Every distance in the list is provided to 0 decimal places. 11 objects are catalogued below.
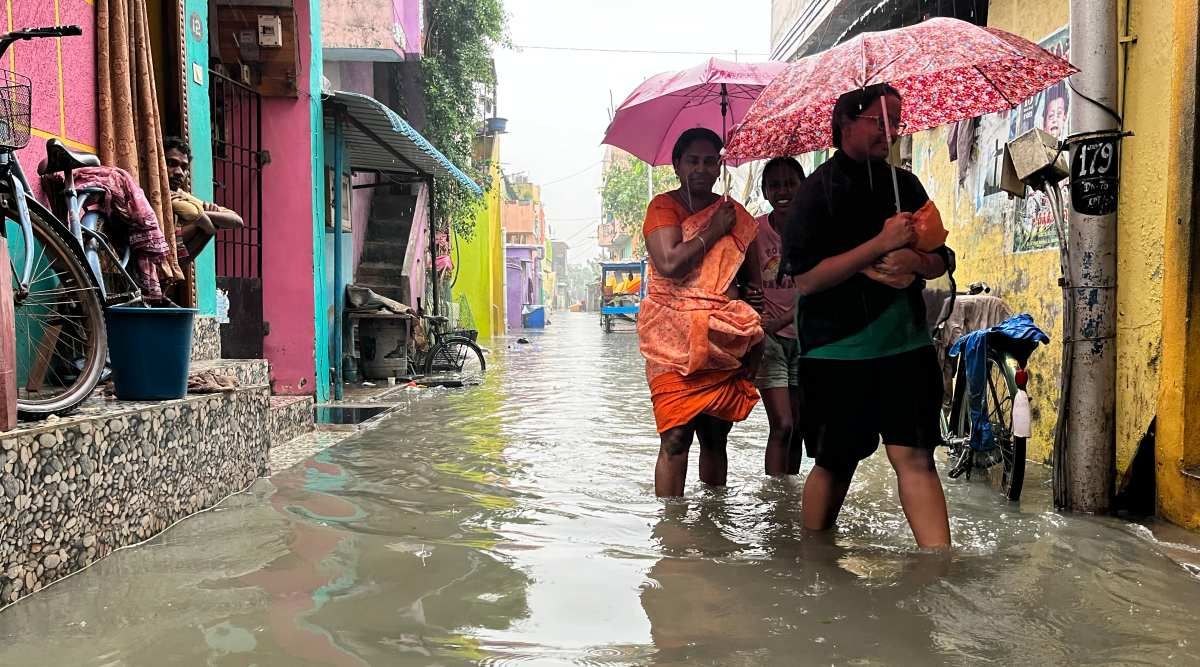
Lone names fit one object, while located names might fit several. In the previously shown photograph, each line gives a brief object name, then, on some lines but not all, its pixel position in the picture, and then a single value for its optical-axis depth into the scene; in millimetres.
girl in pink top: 4859
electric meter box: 8438
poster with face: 5855
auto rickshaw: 29172
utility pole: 4289
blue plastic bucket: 3854
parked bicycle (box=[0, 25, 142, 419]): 3508
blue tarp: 4930
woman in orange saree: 4000
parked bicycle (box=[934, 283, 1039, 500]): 4609
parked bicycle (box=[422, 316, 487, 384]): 11844
